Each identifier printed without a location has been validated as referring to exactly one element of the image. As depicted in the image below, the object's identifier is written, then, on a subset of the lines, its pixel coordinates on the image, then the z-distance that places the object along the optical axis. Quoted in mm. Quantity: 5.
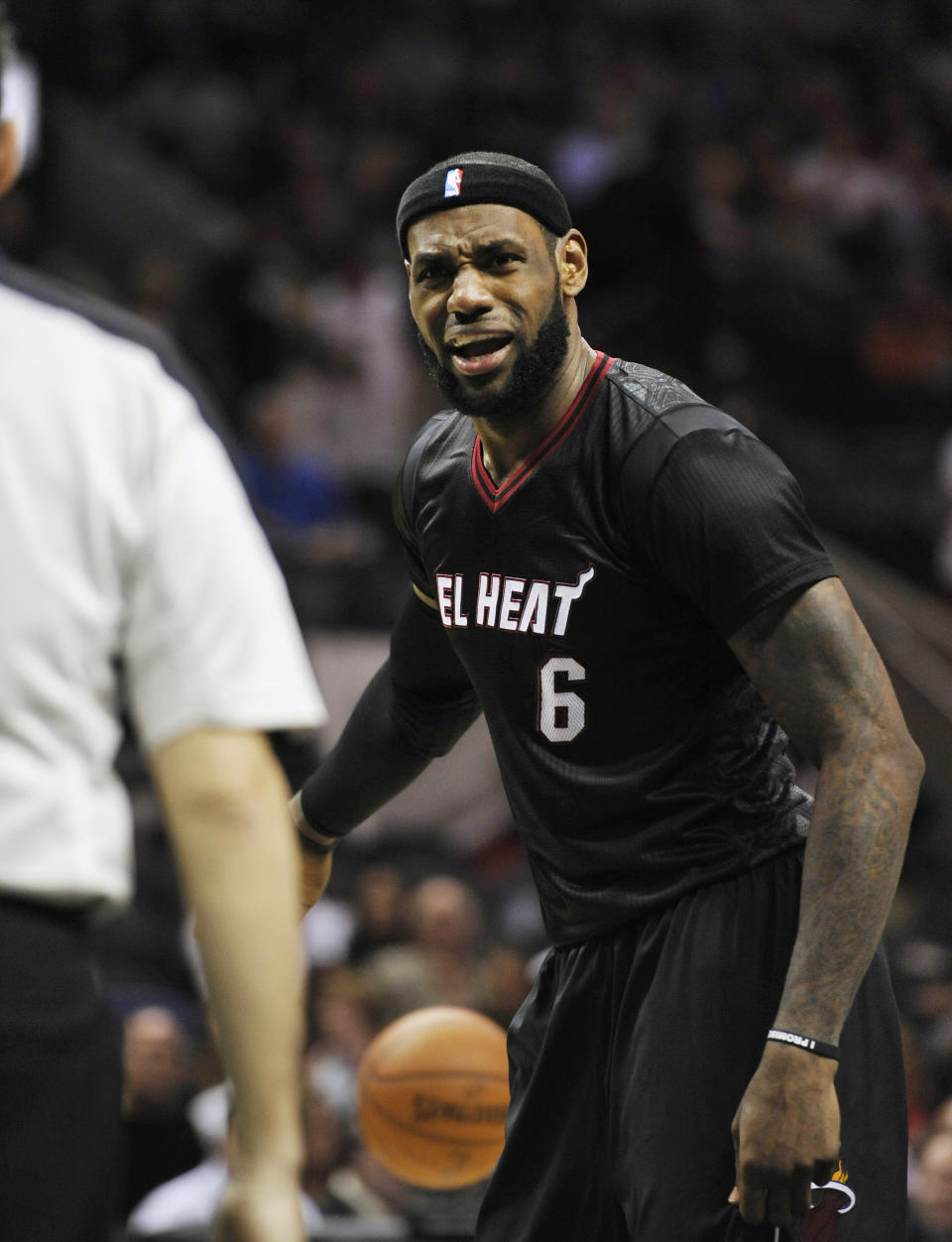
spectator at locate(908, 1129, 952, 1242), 11820
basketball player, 5355
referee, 3363
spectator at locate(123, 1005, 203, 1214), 13687
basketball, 8437
